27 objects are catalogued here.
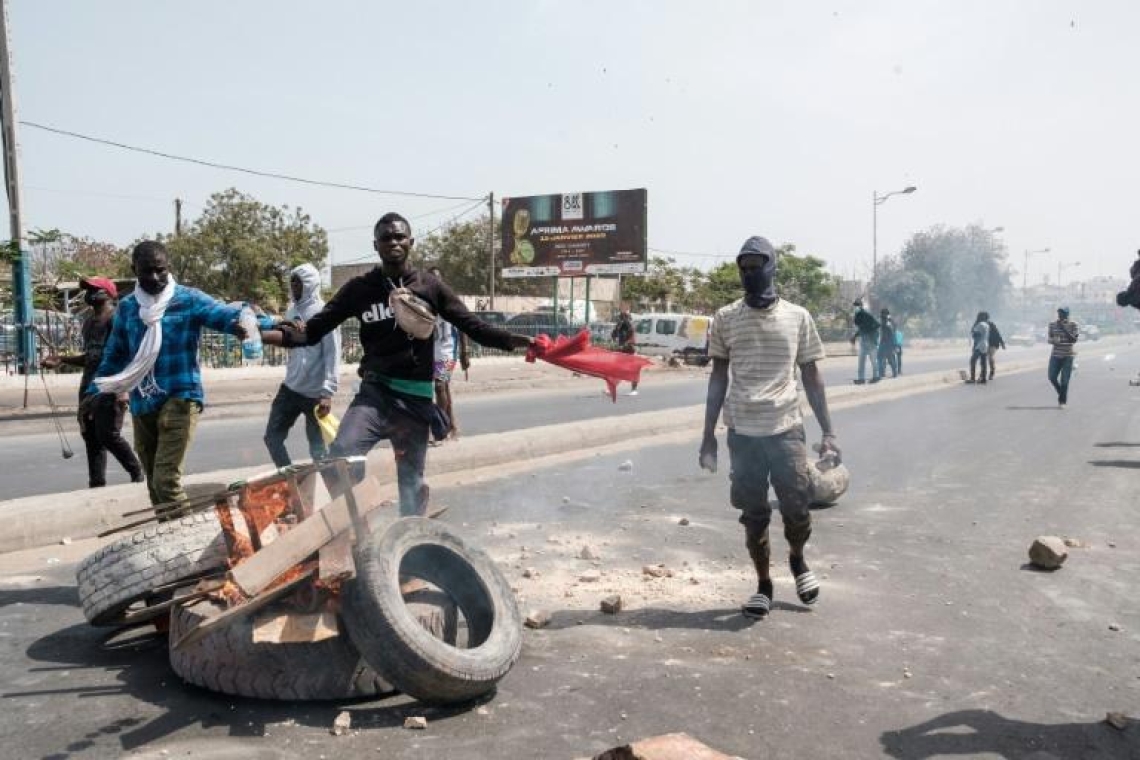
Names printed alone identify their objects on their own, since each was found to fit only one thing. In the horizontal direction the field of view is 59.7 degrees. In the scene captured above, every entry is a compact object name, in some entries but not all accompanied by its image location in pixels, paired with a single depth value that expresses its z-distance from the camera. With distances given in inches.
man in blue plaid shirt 189.3
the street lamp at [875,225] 1782.7
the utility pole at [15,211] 755.4
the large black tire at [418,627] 133.5
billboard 1555.1
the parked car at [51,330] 786.2
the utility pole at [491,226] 1700.3
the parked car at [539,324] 1359.5
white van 1347.2
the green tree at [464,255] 2050.9
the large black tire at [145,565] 156.6
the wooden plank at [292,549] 137.0
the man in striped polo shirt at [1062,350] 646.5
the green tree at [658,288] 2022.6
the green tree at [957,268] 2792.8
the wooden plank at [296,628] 137.3
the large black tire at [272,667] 138.4
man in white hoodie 243.6
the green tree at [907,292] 2564.0
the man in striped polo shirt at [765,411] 186.1
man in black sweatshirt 183.9
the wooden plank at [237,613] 129.3
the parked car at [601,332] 1448.1
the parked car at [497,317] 1412.0
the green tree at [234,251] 1445.6
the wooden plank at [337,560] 140.3
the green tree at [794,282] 1899.6
